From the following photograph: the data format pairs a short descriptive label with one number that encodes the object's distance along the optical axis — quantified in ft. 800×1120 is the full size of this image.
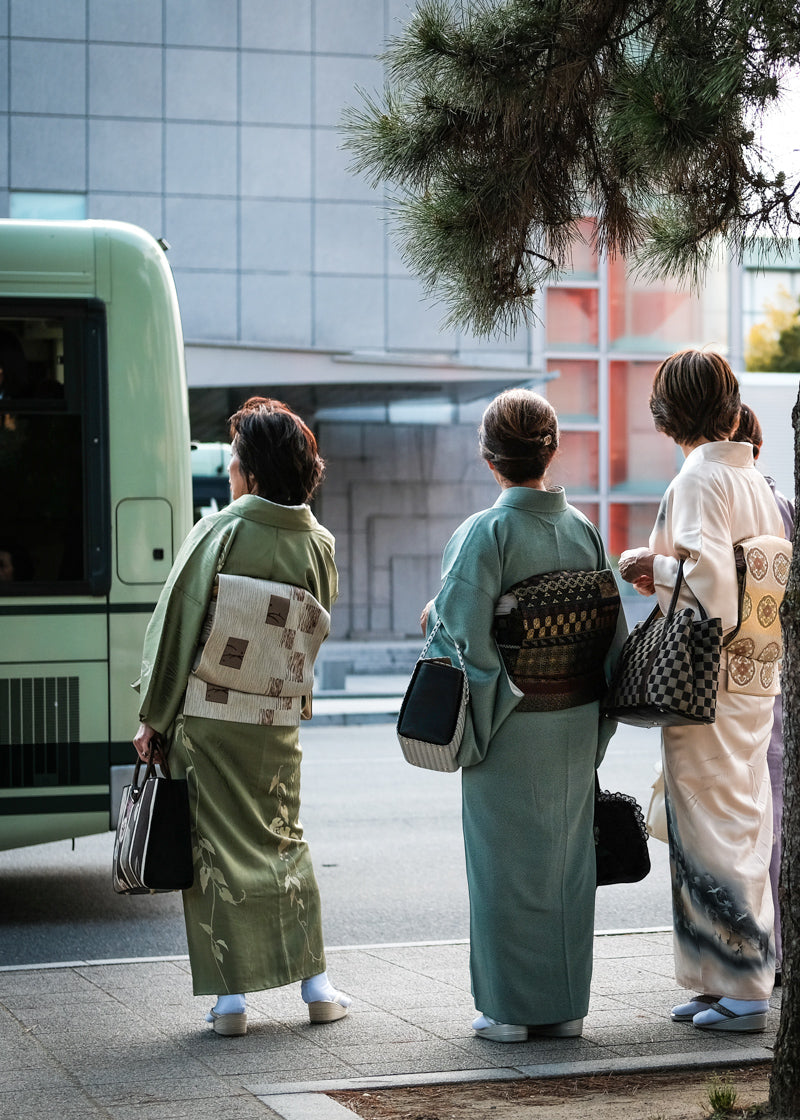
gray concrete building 77.87
